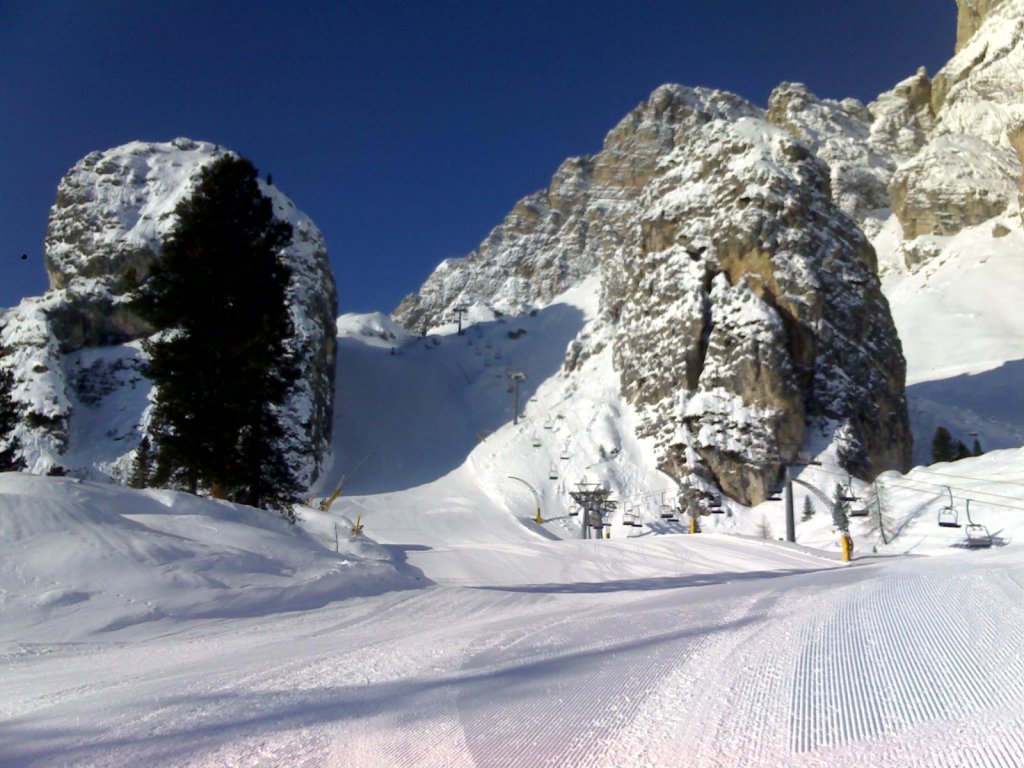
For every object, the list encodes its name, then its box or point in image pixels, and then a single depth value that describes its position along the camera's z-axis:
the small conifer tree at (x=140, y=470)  33.47
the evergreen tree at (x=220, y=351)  14.49
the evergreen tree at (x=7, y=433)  28.81
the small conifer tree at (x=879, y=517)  27.00
